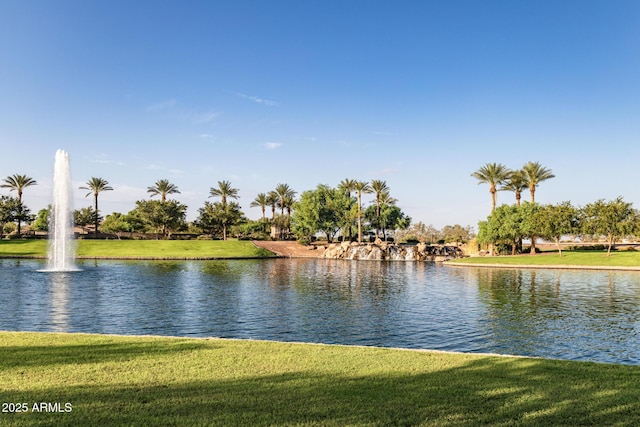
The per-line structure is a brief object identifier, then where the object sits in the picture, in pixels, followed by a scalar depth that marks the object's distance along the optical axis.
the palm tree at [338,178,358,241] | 114.50
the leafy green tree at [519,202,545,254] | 77.97
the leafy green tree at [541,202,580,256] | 74.38
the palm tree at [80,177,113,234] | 115.25
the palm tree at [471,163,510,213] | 90.69
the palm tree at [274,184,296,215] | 136.20
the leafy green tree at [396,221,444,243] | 136.00
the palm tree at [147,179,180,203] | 123.81
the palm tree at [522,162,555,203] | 89.67
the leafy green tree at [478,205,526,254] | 84.81
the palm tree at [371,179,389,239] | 114.99
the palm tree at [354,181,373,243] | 108.89
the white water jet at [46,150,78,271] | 55.66
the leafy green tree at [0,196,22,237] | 107.12
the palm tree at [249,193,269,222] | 140.50
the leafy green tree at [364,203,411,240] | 131.75
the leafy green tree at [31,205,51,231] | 134.25
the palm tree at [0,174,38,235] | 112.31
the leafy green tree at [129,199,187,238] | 111.50
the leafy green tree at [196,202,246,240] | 118.98
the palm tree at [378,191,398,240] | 117.62
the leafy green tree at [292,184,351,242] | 114.94
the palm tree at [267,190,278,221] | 138.12
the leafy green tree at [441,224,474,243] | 144.00
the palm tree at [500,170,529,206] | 91.62
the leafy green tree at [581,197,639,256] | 69.12
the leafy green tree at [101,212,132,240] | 121.00
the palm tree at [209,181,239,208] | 131.75
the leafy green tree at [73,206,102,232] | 124.06
